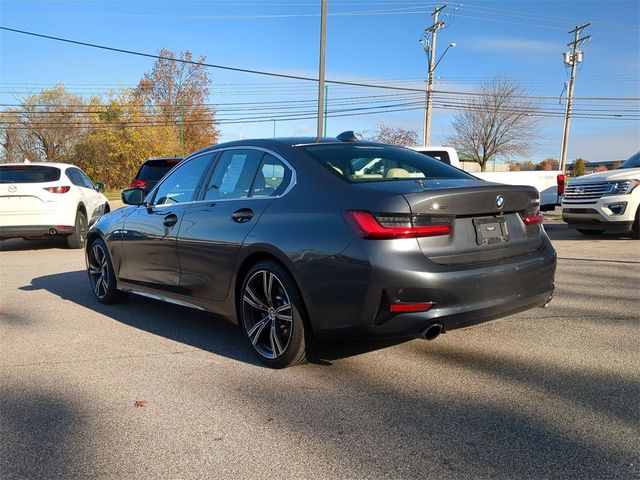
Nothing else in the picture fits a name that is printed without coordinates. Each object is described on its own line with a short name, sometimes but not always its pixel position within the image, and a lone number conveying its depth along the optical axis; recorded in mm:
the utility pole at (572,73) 38750
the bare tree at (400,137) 51031
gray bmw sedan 3287
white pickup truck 12227
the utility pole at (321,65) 18172
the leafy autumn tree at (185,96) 56438
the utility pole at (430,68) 32562
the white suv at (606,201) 10008
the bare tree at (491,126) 45281
